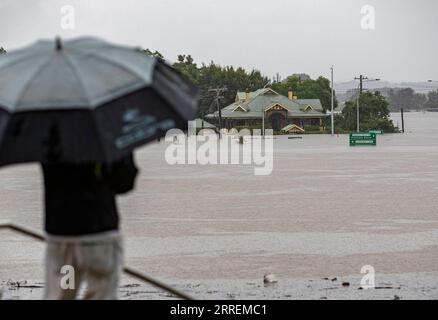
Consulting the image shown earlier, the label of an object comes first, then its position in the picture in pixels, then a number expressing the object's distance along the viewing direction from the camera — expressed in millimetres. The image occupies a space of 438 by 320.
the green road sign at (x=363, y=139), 65688
